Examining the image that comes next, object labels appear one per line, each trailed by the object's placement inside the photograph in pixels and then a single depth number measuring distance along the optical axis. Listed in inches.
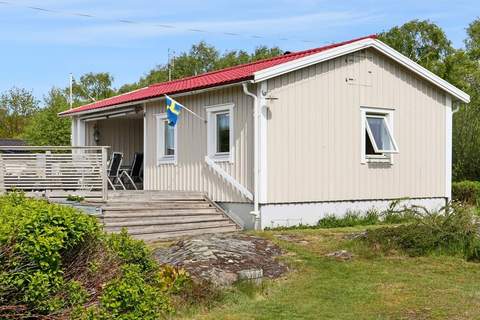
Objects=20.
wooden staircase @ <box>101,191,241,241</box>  486.7
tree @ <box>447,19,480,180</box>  907.4
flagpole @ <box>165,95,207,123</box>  573.9
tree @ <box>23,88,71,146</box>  1232.8
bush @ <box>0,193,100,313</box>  186.7
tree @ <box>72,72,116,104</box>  2347.4
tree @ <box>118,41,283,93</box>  2068.2
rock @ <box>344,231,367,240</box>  422.7
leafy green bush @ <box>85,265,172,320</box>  204.1
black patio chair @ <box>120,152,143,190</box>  728.3
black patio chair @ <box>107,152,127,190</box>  686.5
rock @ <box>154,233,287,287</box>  319.3
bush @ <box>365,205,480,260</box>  388.5
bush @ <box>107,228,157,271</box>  227.3
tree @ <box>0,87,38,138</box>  2234.3
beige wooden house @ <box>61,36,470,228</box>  524.4
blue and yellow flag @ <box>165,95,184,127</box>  569.3
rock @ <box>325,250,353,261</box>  385.4
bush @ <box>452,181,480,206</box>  768.3
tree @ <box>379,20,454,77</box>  1846.7
